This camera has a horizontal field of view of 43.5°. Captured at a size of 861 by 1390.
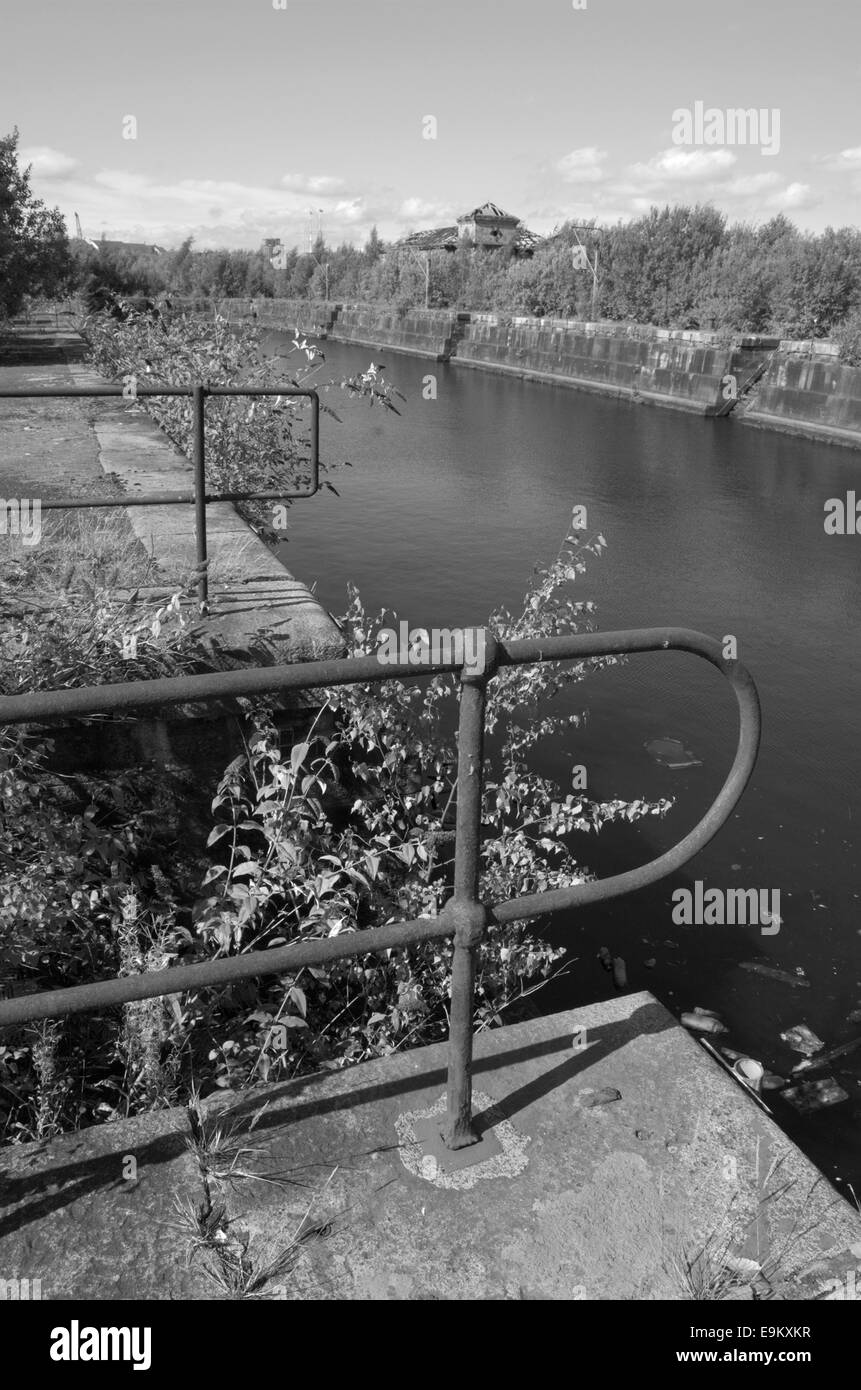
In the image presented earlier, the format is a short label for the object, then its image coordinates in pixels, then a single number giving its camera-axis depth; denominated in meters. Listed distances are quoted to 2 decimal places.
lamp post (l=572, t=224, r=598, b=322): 37.03
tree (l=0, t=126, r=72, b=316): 23.99
